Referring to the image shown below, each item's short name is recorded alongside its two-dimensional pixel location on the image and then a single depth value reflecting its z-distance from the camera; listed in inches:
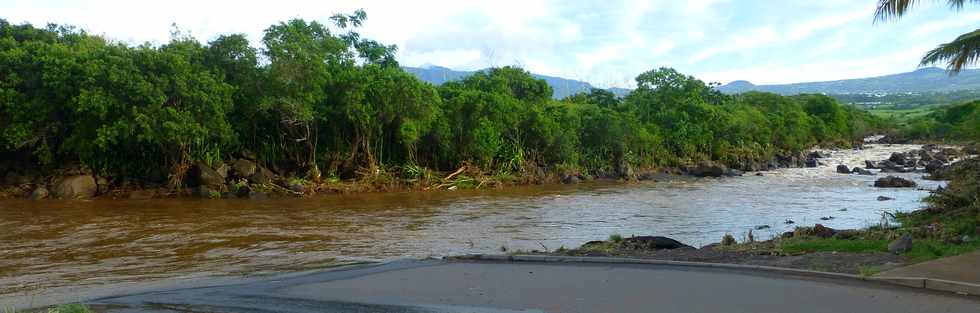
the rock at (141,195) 1103.0
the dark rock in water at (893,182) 1220.0
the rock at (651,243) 499.2
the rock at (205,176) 1126.4
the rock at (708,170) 1637.6
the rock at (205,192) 1091.9
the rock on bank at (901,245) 397.4
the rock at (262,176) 1156.5
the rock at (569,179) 1460.4
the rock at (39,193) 1054.3
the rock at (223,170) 1157.5
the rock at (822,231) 511.5
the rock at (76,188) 1064.8
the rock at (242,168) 1170.0
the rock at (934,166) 1553.8
